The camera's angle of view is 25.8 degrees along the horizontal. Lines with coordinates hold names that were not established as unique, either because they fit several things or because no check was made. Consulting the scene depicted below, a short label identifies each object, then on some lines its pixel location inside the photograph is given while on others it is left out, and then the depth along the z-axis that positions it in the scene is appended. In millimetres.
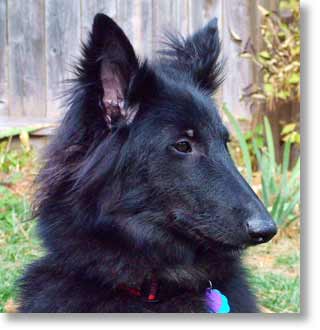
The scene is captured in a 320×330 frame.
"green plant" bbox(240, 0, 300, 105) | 3480
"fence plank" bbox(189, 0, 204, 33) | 3379
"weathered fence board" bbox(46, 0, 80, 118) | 3395
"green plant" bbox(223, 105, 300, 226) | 3953
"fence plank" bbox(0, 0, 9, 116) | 3433
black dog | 2432
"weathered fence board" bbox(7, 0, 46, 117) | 3389
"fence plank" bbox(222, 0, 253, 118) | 3365
